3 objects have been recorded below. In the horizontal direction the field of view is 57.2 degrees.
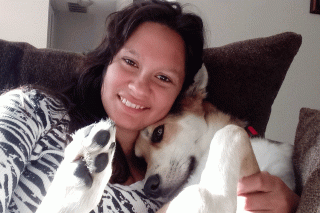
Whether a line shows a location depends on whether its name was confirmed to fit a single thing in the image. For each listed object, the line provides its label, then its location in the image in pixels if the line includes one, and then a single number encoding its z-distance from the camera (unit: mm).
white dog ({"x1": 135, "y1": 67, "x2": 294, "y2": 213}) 856
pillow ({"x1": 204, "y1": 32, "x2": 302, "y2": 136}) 1464
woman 918
